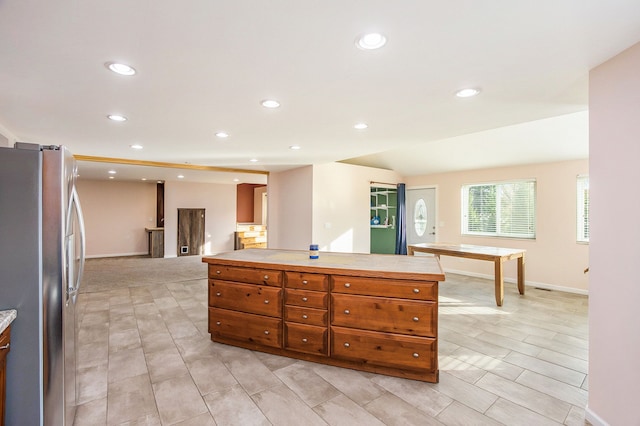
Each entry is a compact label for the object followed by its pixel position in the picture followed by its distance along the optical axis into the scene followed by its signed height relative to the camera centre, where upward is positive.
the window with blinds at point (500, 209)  5.88 +0.09
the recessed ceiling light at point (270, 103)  2.57 +0.93
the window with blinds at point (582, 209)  5.16 +0.08
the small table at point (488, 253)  4.49 -0.64
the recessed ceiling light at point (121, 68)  1.92 +0.92
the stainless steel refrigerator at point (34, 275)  1.50 -0.31
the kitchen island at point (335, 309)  2.39 -0.82
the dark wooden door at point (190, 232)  9.17 -0.57
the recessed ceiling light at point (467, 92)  2.31 +0.92
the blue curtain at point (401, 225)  7.51 -0.29
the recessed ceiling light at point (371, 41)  1.59 +0.91
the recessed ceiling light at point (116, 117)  2.97 +0.93
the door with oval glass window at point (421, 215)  7.36 -0.04
